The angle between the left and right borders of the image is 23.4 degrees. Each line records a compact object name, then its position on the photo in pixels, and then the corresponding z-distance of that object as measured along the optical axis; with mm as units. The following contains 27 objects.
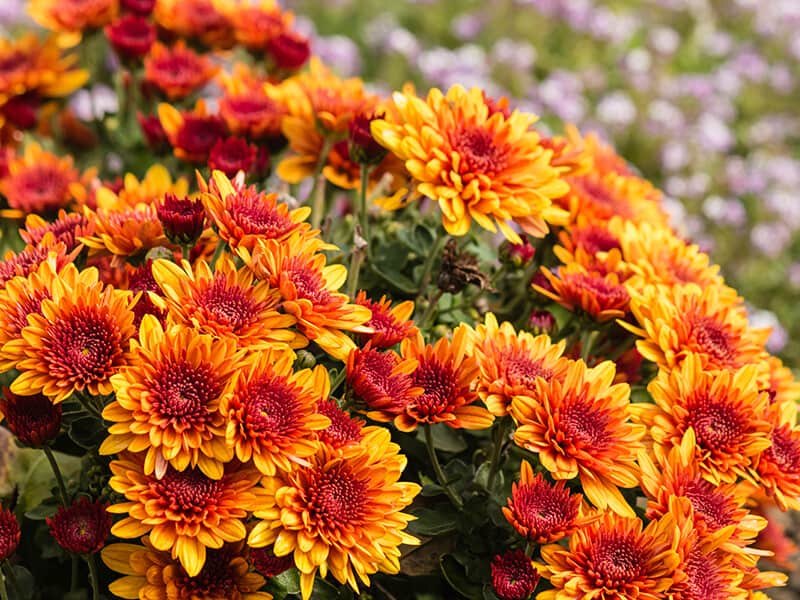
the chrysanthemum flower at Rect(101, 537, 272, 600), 720
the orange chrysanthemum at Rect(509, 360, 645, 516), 736
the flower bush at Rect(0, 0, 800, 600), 709
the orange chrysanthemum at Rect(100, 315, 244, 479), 698
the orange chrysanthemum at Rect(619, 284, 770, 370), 801
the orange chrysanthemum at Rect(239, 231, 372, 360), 725
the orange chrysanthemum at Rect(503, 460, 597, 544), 726
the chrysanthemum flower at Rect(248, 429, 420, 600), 706
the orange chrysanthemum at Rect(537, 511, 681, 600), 718
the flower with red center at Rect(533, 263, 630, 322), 815
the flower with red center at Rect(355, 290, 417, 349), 758
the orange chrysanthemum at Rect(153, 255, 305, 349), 720
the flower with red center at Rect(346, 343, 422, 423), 732
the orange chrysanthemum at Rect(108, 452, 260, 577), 700
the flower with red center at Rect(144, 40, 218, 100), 970
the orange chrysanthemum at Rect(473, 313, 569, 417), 745
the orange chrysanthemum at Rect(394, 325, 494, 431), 746
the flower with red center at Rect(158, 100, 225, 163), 895
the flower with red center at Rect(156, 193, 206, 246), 747
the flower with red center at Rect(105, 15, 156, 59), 968
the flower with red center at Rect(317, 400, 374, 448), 722
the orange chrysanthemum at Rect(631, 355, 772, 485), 765
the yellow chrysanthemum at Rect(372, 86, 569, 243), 792
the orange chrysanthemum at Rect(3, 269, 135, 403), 714
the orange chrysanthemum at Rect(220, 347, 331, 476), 700
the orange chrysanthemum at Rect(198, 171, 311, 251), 738
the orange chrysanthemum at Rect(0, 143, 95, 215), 891
